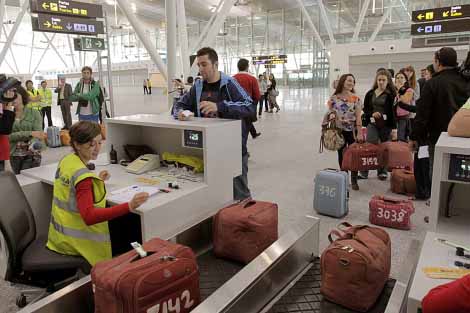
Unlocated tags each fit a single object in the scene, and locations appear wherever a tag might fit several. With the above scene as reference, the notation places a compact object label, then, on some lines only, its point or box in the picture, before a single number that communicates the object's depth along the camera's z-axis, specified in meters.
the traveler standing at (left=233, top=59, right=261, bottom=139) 6.20
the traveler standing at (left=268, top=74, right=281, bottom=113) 14.70
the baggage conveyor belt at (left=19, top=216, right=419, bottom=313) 1.63
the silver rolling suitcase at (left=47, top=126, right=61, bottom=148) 8.19
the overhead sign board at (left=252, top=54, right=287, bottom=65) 23.81
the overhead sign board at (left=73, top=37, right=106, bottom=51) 9.62
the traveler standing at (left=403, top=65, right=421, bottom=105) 5.80
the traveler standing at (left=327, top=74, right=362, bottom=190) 4.80
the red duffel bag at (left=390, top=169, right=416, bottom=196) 4.64
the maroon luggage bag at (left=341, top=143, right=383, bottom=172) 4.72
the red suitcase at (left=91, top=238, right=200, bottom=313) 1.56
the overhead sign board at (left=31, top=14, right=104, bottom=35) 8.77
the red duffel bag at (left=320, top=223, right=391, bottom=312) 1.93
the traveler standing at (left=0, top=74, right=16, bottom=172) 3.27
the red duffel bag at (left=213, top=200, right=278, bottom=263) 2.40
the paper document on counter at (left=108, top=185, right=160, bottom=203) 2.36
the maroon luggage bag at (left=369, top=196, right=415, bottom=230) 3.67
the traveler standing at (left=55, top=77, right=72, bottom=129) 9.68
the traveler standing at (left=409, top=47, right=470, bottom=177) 3.49
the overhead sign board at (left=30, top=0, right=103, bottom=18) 8.53
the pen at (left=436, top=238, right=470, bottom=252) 1.58
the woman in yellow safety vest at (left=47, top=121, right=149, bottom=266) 2.04
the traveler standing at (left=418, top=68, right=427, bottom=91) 7.00
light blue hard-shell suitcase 3.98
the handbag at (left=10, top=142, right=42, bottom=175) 4.16
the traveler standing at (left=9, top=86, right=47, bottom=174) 3.61
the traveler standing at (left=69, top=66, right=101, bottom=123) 7.54
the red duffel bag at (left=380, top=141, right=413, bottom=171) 4.87
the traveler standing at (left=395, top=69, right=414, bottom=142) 5.31
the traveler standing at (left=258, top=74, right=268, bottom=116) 14.37
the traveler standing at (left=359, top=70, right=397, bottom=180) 4.97
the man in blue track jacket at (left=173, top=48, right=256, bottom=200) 3.01
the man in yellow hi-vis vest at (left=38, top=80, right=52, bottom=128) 10.77
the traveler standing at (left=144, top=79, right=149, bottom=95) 28.94
